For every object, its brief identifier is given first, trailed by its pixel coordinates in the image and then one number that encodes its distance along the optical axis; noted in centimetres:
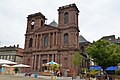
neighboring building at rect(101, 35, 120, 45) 2866
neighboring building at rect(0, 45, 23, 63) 3386
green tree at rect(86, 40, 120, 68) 1374
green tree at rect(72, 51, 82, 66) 1854
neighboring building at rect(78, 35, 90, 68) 2694
